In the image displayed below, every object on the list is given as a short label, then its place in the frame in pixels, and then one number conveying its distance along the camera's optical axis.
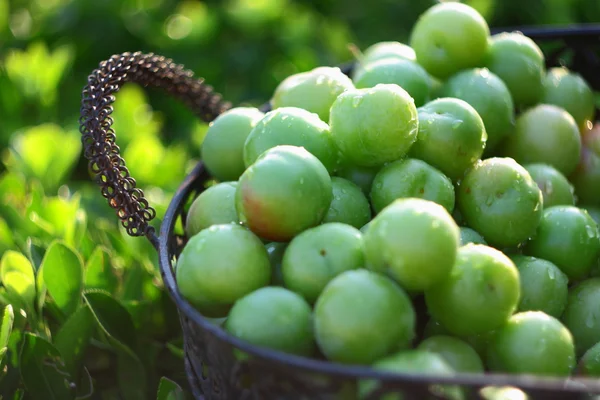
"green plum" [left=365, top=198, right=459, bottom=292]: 0.55
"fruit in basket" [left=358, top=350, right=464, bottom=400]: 0.52
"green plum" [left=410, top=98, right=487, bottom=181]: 0.61
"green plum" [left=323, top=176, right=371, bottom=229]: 0.60
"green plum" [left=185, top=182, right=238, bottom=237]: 0.61
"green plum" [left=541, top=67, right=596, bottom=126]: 0.71
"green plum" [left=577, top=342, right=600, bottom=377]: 0.58
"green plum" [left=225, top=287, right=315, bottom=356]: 0.56
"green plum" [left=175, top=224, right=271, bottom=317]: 0.57
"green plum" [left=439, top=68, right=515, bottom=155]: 0.65
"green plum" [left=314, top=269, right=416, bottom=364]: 0.54
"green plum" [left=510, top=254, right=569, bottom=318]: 0.60
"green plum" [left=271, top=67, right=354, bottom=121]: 0.65
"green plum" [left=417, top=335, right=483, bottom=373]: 0.56
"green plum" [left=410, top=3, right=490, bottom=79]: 0.68
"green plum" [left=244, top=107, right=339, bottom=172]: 0.61
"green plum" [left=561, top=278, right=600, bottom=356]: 0.60
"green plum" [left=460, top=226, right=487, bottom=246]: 0.60
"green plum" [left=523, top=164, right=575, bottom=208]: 0.65
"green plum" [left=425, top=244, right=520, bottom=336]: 0.56
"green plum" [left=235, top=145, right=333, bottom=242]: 0.58
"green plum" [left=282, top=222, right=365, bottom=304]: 0.57
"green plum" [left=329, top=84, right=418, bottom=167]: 0.60
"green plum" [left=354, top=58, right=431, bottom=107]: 0.65
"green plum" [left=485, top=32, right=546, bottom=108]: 0.69
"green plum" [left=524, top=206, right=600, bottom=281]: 0.62
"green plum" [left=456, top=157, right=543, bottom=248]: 0.60
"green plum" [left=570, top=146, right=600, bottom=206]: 0.69
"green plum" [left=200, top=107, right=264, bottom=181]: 0.65
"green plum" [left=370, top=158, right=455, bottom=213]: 0.60
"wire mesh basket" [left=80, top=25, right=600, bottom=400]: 0.52
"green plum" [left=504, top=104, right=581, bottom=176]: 0.67
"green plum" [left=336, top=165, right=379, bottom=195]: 0.63
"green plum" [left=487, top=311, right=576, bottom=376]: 0.56
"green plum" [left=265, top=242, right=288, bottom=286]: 0.59
